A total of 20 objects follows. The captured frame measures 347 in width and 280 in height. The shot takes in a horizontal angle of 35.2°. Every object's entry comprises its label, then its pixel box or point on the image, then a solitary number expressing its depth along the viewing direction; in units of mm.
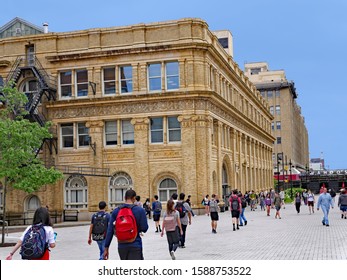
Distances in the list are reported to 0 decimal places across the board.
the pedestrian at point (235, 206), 23719
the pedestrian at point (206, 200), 34719
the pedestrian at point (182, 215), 17609
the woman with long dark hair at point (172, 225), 14821
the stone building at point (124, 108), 38781
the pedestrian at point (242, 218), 26500
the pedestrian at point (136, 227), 8500
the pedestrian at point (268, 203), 35000
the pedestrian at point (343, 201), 28141
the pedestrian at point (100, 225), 12766
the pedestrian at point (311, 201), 36122
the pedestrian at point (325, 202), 24281
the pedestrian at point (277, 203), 31438
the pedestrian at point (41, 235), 8336
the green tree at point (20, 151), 23234
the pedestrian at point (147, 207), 33712
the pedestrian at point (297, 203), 35831
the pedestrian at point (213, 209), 22256
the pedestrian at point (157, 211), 24281
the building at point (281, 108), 113562
